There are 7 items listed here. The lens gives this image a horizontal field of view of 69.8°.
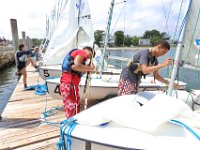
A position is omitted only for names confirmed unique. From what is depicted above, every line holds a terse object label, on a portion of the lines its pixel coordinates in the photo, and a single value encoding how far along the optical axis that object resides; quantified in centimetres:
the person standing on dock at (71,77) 243
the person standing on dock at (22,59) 573
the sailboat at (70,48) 383
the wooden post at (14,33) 1335
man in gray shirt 222
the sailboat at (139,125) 147
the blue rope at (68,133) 163
